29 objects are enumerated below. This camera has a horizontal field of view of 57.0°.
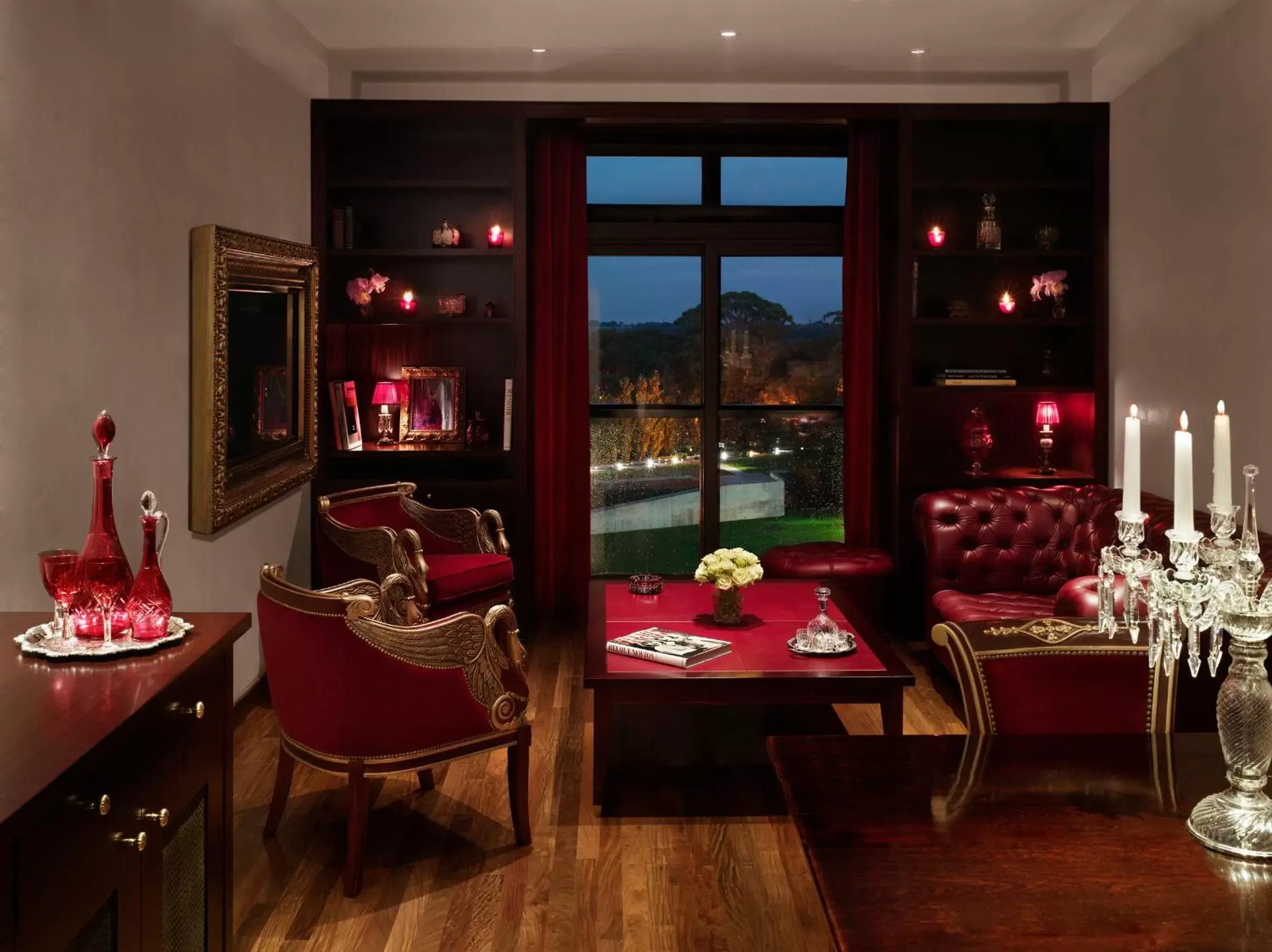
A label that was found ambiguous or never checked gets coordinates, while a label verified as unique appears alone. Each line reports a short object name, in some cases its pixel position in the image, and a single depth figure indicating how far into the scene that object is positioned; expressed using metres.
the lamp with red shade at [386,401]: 5.96
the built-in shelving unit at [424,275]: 5.98
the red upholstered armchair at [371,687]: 3.08
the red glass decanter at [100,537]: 2.19
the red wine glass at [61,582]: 2.20
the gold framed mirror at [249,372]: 4.05
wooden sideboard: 1.57
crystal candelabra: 1.60
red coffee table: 3.60
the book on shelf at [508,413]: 5.89
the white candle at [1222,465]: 1.57
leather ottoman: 5.55
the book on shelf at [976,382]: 5.88
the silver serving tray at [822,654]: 3.77
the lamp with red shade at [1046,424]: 5.93
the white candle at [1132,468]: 1.65
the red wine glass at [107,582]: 2.19
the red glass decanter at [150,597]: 2.22
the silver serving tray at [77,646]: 2.14
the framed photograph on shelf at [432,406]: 6.07
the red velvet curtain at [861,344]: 6.27
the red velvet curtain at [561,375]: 6.27
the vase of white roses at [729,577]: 4.12
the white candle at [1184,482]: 1.60
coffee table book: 3.72
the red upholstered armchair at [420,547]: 4.89
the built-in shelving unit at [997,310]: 5.84
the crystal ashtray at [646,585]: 4.68
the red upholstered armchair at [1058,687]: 2.34
